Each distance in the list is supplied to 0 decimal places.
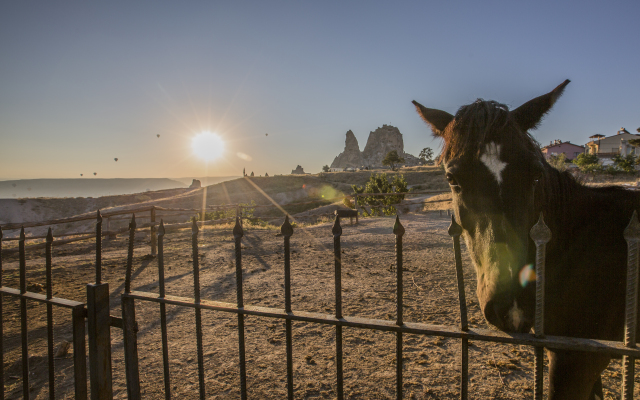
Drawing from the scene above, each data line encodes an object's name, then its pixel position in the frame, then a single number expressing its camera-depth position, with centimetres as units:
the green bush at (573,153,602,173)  3541
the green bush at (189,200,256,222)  1918
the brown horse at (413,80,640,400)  141
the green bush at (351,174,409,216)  1754
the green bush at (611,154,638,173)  2996
